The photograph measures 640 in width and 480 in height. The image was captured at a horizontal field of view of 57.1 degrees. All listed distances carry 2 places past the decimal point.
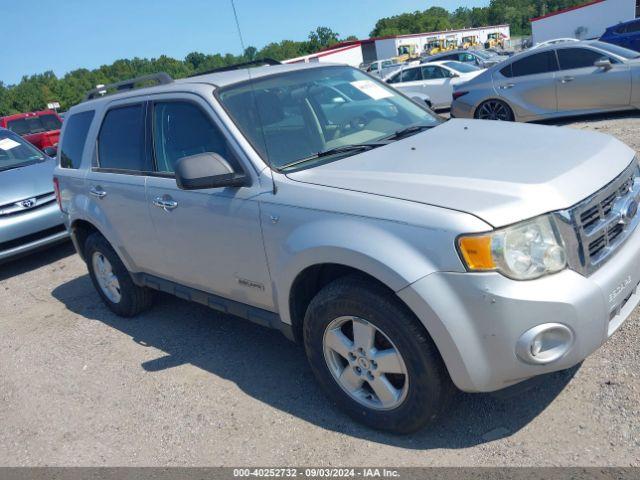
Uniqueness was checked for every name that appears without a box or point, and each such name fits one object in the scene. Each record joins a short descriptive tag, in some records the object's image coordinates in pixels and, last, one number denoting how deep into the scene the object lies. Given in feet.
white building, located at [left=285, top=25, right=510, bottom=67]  211.41
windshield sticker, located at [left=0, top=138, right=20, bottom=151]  27.13
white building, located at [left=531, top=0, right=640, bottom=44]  156.04
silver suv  8.10
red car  55.72
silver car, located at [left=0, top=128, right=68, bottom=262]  22.57
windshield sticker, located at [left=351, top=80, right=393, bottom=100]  13.61
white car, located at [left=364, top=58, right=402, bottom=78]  87.69
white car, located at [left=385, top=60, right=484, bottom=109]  50.78
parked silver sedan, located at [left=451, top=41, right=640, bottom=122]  32.15
